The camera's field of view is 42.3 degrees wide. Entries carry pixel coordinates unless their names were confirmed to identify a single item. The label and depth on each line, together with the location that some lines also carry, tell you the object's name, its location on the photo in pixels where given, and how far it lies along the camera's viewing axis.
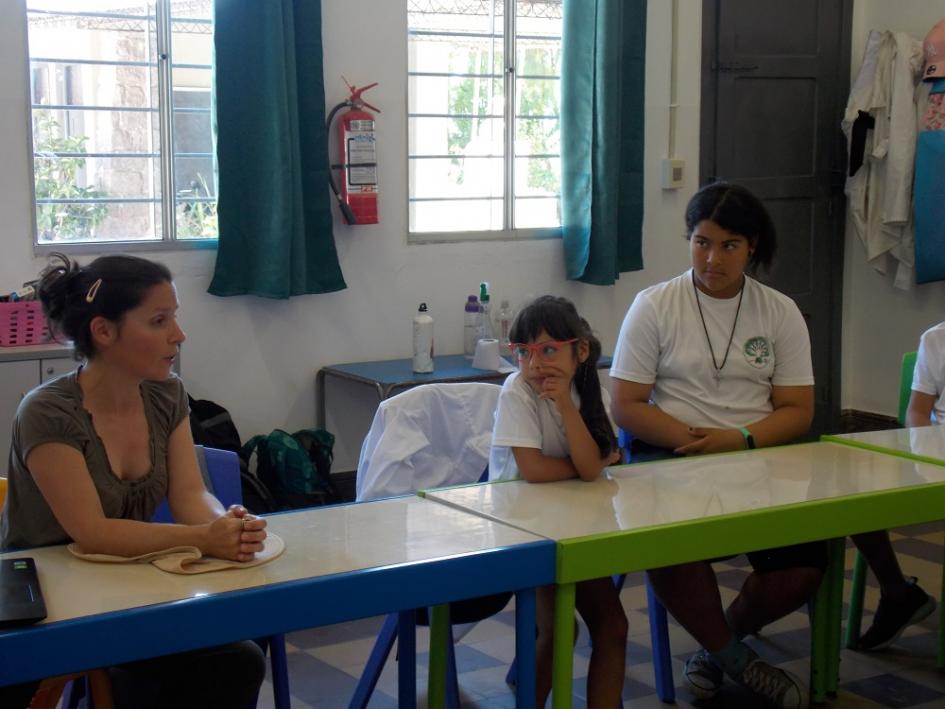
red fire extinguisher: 4.30
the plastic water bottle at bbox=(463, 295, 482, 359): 4.62
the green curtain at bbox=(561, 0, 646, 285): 4.73
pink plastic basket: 3.55
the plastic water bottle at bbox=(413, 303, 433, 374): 4.32
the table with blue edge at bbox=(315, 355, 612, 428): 4.12
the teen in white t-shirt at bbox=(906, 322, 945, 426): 3.13
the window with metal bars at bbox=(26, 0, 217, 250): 3.91
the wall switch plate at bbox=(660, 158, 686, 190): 5.07
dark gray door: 5.17
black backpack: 3.93
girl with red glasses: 2.30
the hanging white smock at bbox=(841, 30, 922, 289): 5.07
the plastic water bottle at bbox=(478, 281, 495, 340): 4.62
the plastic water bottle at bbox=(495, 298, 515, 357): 4.60
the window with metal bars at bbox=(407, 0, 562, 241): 4.61
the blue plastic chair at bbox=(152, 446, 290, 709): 2.24
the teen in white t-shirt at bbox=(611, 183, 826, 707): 2.79
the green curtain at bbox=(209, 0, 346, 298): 4.02
